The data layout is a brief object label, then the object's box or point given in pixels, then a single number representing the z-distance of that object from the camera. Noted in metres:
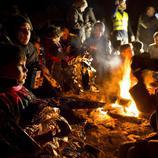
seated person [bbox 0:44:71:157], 3.27
